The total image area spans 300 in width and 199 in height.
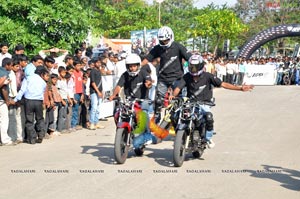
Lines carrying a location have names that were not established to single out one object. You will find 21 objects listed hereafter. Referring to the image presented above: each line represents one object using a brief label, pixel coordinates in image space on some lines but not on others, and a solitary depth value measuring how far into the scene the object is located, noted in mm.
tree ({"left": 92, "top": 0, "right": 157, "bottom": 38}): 47344
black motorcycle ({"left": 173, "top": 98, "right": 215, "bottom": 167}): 9522
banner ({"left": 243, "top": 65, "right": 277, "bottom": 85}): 36812
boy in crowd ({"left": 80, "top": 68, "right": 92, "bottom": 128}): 15320
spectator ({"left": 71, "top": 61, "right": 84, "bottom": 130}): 14812
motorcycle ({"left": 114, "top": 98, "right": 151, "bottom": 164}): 9735
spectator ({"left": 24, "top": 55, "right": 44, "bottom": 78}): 12875
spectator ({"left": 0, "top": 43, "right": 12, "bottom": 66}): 13453
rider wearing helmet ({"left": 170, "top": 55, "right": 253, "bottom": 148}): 10133
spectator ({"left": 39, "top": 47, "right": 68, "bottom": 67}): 14825
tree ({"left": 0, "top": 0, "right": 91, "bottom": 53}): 15047
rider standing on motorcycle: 11914
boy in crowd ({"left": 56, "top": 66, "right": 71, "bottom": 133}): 14070
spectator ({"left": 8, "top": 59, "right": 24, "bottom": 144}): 12469
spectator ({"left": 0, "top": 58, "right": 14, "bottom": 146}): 11938
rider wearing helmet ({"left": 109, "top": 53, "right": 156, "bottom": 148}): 10359
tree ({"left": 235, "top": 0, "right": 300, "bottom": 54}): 60969
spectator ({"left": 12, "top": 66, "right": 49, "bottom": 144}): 12492
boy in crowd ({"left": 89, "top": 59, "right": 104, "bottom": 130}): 15234
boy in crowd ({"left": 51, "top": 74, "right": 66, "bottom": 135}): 13648
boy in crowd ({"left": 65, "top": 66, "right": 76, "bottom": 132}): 14309
